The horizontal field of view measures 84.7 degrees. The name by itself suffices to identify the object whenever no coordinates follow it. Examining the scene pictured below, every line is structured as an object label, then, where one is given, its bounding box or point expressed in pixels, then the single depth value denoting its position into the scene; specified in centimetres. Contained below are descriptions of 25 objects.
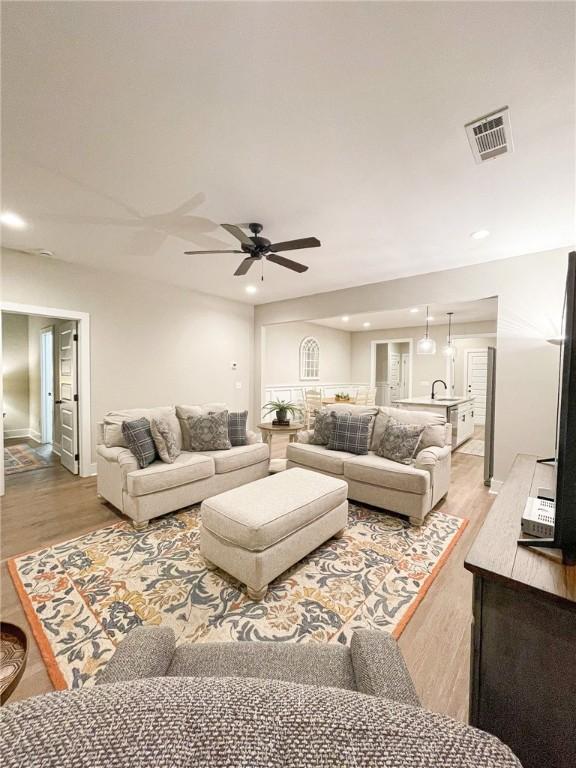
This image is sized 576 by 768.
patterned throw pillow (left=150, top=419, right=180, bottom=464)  308
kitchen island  515
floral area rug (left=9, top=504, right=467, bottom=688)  167
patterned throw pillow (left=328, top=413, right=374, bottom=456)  347
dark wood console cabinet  85
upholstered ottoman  191
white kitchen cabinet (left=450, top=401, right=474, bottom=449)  548
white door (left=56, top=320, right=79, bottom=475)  423
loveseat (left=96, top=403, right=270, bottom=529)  279
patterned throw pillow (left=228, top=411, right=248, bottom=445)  386
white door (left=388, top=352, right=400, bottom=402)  1003
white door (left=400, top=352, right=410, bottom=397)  1029
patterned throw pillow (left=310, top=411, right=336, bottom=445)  372
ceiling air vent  171
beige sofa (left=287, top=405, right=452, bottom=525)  284
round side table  421
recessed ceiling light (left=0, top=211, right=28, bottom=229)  280
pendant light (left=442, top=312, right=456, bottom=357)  655
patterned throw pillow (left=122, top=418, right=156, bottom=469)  297
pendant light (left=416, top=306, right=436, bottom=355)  595
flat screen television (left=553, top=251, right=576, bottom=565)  92
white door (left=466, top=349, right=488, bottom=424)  796
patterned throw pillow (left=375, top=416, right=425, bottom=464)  315
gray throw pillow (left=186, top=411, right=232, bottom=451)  357
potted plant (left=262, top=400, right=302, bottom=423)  434
